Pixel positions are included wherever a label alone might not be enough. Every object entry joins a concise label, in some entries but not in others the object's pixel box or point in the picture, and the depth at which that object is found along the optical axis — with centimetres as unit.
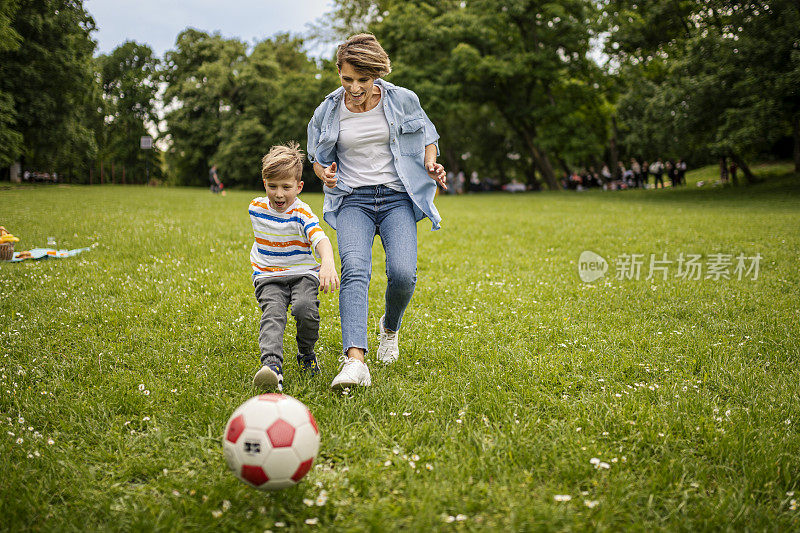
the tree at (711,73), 2208
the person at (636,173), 3947
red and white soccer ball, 252
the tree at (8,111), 2514
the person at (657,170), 3718
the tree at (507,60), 3466
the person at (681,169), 3788
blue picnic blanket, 870
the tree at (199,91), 4959
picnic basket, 852
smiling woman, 395
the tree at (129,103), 6206
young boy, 381
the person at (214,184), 3366
